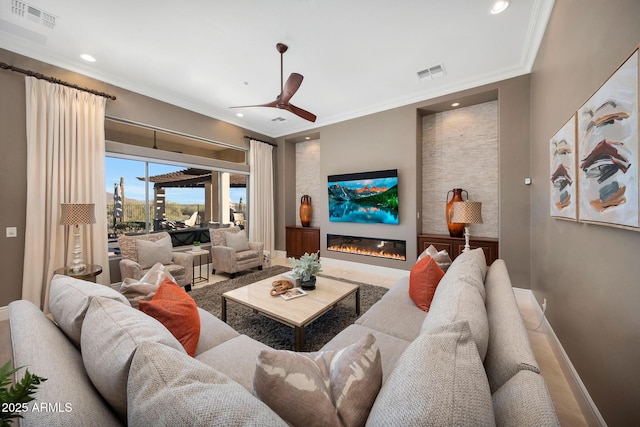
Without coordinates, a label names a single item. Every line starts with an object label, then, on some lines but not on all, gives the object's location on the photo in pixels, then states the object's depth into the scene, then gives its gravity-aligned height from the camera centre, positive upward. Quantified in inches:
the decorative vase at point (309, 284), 97.3 -29.3
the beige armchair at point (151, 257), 119.6 -24.3
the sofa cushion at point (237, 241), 173.6 -20.2
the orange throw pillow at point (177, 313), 47.6 -21.0
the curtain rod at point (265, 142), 206.5 +67.3
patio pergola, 160.6 +22.4
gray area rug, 85.5 -45.3
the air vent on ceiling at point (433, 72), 125.4 +77.5
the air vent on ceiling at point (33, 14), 85.5 +76.0
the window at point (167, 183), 140.9 +22.0
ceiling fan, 97.5 +54.0
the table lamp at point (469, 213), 110.3 -0.1
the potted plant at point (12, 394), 16.2 -12.8
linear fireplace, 168.1 -25.6
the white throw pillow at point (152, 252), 127.8 -21.2
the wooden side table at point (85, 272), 101.6 -25.8
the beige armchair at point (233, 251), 161.3 -27.4
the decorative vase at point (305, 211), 219.5 +2.2
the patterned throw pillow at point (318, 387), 25.9 -20.5
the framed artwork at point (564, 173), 63.9 +12.1
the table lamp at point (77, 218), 102.9 -1.7
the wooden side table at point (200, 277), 150.1 -43.7
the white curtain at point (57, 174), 106.7 +19.7
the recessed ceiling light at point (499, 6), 85.0 +76.0
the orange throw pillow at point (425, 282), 75.3 -22.7
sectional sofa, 21.3 -17.9
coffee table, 73.5 -32.1
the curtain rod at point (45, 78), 100.6 +63.5
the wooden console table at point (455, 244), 135.6 -18.8
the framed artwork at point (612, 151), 41.3 +12.4
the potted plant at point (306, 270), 97.0 -23.7
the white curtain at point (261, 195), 210.4 +16.7
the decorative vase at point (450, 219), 145.8 -4.0
